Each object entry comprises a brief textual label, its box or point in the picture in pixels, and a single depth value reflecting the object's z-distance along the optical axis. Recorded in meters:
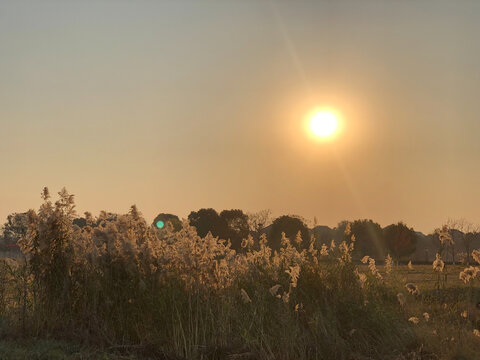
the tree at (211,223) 66.94
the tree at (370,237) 76.88
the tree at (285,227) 61.44
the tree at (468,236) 52.06
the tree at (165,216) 91.94
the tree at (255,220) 72.12
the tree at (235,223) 66.56
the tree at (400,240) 75.00
